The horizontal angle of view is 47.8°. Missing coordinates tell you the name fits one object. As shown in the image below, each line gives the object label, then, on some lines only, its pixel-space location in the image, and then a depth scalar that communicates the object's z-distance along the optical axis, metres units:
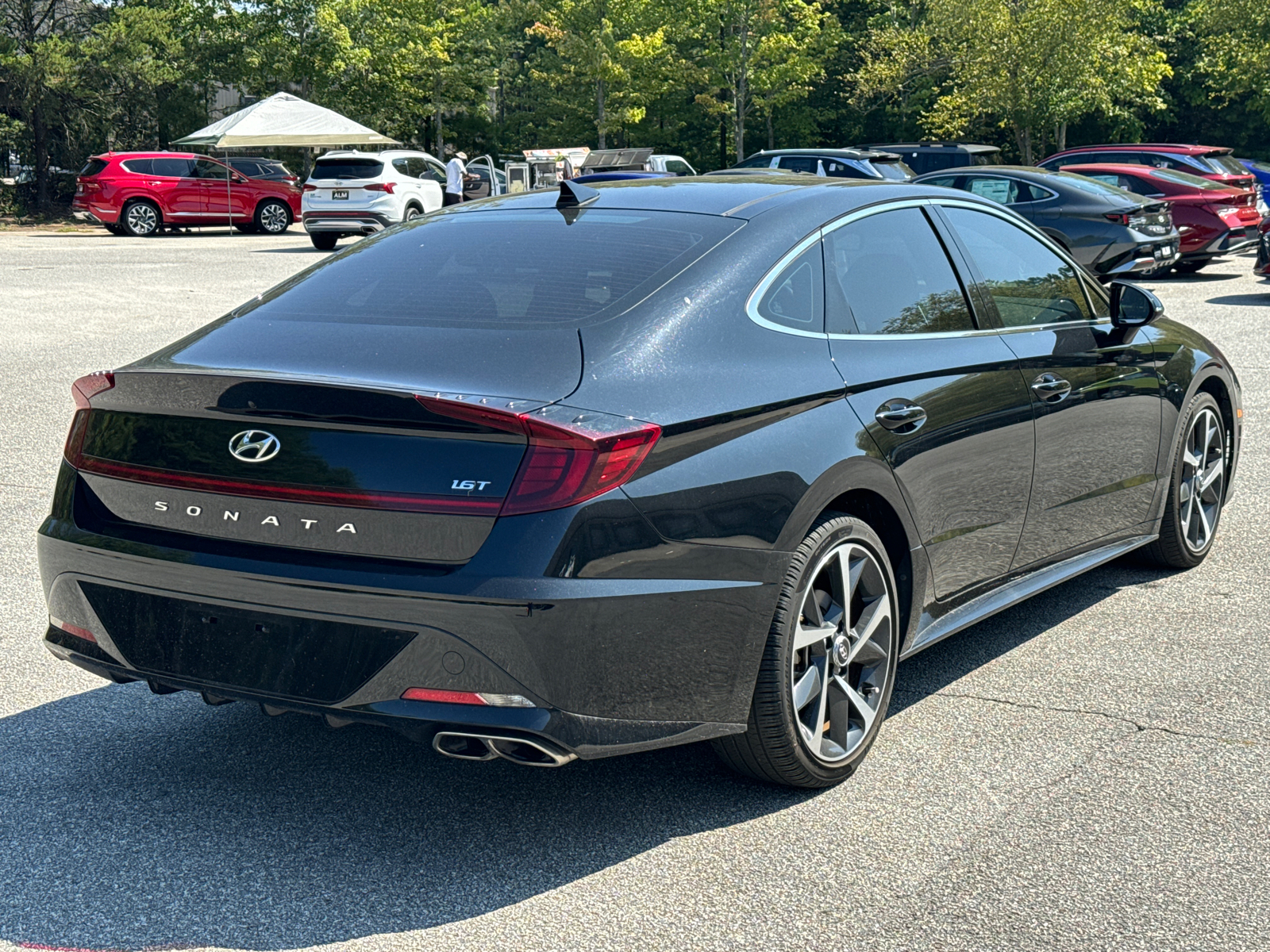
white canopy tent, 31.83
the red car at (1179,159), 20.30
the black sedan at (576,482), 3.10
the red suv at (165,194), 28.56
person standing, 26.38
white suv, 24.52
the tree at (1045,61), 35.19
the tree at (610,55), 49.16
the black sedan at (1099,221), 17.08
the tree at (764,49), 48.22
